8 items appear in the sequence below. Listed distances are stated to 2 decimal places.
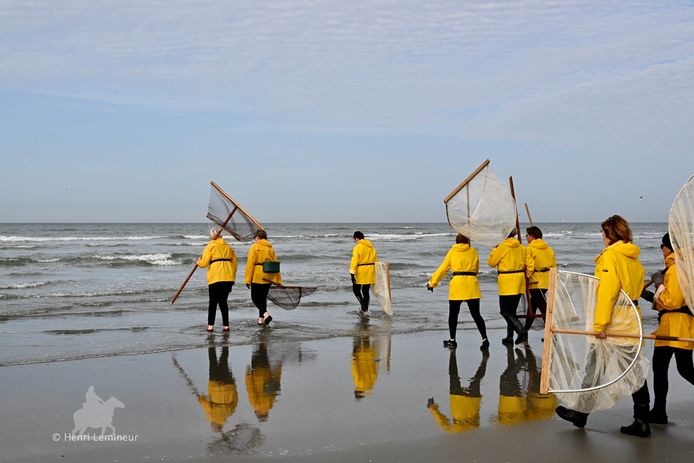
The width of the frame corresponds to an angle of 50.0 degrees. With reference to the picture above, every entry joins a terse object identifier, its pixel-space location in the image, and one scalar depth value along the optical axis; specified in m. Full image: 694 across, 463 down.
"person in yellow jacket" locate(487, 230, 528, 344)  9.68
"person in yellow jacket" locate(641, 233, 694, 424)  5.58
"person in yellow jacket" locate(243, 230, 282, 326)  11.78
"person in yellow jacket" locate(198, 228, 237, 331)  11.03
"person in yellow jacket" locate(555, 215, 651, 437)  5.43
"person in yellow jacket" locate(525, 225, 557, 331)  10.24
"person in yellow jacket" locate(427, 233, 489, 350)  9.55
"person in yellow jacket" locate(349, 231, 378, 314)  13.52
